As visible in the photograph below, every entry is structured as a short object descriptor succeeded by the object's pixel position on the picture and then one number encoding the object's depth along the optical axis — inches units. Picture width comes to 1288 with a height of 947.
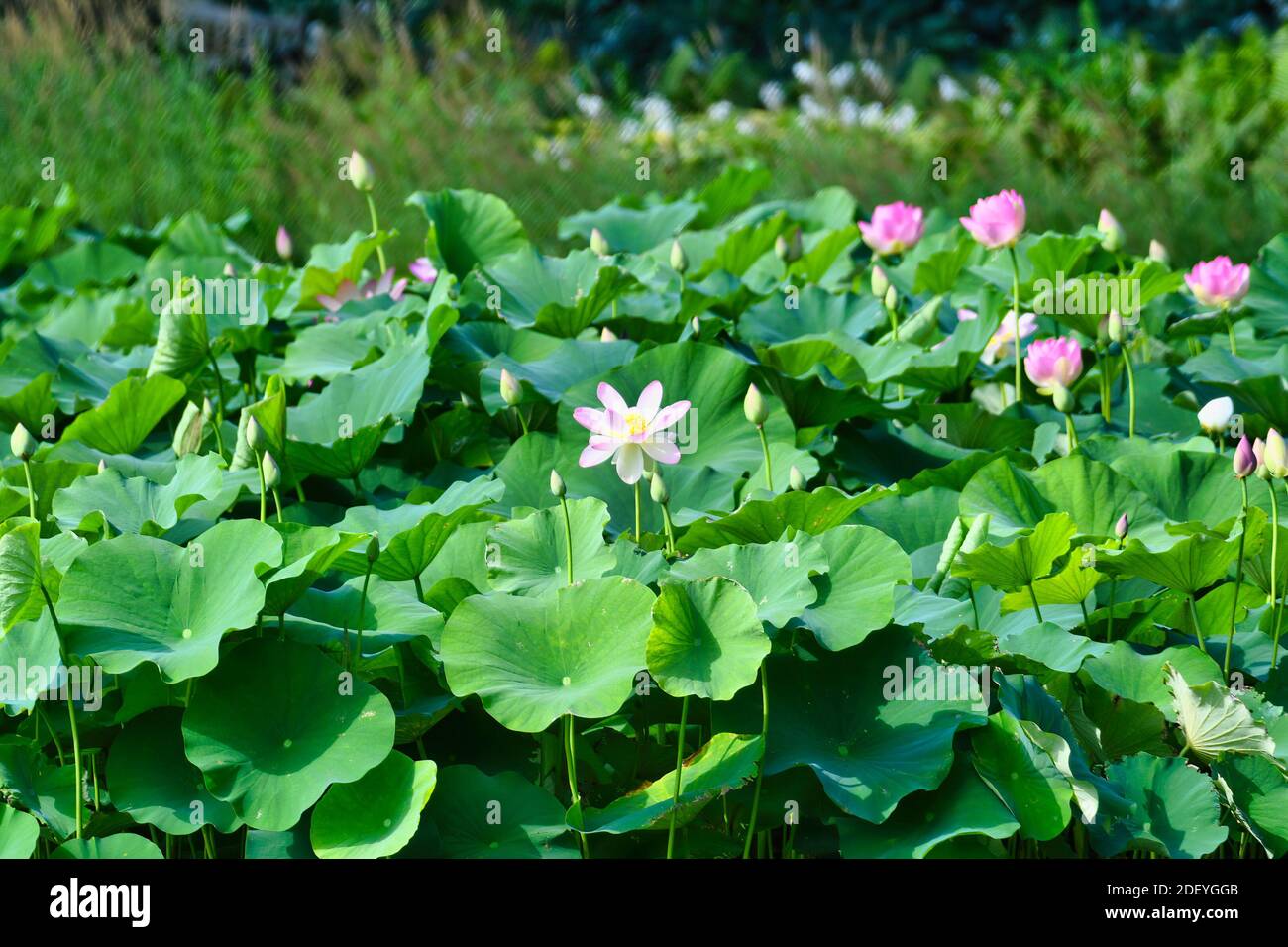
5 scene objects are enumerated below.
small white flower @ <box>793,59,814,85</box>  246.7
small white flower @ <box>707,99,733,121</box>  264.8
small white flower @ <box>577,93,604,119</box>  253.8
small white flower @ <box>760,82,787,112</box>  274.2
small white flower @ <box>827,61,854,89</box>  263.2
